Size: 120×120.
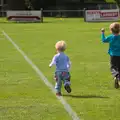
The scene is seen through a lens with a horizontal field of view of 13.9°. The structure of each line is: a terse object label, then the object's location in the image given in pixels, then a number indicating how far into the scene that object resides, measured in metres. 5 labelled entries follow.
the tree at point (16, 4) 72.44
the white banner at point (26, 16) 49.12
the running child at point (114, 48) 11.63
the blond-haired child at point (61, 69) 10.69
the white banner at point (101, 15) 49.00
